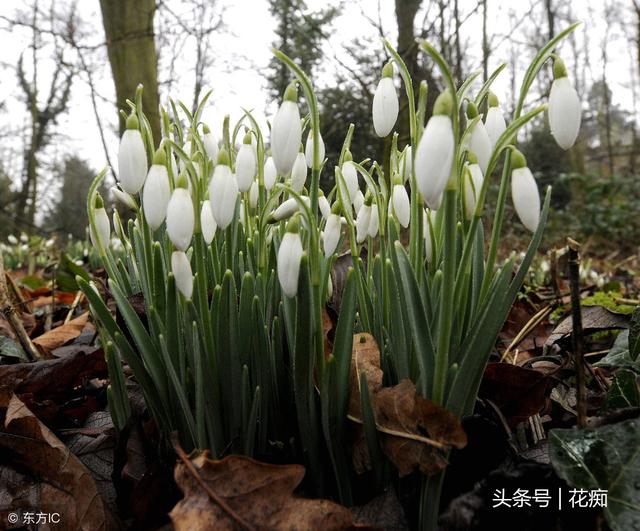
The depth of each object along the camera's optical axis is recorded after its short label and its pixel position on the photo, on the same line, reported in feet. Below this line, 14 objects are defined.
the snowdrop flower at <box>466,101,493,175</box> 0.58
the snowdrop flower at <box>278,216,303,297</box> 0.54
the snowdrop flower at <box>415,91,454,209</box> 0.43
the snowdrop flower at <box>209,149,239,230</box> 0.57
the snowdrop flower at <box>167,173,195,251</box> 0.52
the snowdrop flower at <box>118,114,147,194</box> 0.56
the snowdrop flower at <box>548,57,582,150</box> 0.52
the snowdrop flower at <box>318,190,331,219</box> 0.79
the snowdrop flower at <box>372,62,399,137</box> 0.65
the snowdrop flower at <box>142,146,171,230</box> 0.55
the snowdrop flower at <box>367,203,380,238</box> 0.73
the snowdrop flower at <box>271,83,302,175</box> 0.56
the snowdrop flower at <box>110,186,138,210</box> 0.70
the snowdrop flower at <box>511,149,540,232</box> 0.52
